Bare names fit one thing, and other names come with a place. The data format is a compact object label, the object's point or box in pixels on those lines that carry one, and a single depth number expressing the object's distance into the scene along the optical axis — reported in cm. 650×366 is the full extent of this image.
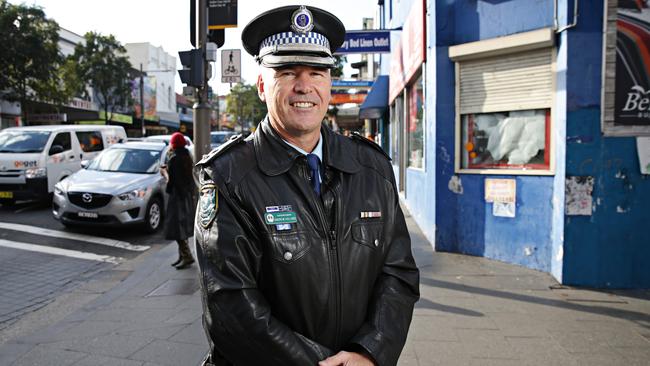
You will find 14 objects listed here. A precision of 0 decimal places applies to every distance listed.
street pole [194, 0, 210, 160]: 735
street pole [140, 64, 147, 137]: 3845
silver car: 841
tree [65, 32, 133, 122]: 3127
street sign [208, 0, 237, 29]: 733
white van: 1055
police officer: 159
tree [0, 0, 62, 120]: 2186
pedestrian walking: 653
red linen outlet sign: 729
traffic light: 729
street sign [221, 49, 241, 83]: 902
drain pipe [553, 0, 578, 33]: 502
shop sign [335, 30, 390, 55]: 900
